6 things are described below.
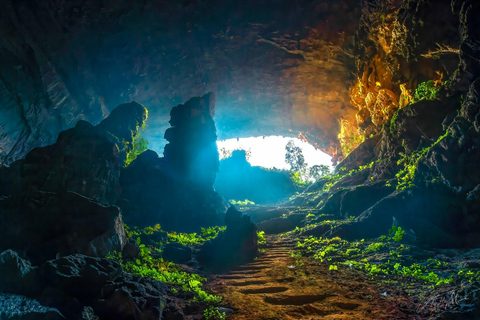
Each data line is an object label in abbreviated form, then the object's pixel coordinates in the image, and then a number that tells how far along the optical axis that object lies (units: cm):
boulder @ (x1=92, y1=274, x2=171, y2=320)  483
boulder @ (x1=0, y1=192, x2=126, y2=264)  779
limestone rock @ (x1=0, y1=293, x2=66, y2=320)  387
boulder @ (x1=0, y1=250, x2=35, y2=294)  475
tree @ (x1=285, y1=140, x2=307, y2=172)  5296
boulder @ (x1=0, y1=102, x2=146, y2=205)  1229
